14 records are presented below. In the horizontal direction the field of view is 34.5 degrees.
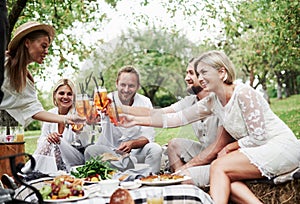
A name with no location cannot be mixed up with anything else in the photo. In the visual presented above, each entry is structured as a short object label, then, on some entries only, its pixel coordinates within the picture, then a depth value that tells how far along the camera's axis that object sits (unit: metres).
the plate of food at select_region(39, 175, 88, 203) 2.28
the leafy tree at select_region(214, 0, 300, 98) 6.36
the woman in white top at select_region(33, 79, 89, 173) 3.41
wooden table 3.95
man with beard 3.12
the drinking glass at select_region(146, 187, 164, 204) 2.22
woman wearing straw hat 3.10
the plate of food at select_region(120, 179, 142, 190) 2.45
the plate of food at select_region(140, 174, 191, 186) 2.52
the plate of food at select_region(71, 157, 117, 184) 2.73
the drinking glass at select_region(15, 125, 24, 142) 4.18
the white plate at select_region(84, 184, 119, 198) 2.33
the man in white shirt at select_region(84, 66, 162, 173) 2.97
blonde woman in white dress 2.94
